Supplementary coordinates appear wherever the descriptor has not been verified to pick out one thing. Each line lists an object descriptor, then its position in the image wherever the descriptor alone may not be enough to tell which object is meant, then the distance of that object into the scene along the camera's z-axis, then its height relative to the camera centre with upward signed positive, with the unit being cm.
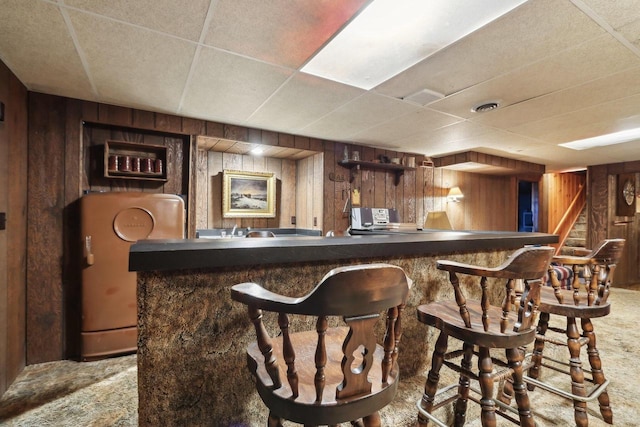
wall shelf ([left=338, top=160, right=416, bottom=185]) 436 +71
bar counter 105 -38
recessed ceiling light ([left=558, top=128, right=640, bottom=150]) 378 +99
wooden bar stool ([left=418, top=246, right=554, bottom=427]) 116 -48
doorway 779 +19
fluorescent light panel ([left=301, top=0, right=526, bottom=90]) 153 +103
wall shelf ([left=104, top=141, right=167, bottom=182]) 297 +51
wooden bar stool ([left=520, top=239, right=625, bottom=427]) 161 -52
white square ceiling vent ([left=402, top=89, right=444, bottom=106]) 256 +101
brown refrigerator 259 -49
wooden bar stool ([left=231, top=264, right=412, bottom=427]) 75 -36
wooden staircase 633 -48
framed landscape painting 426 +26
